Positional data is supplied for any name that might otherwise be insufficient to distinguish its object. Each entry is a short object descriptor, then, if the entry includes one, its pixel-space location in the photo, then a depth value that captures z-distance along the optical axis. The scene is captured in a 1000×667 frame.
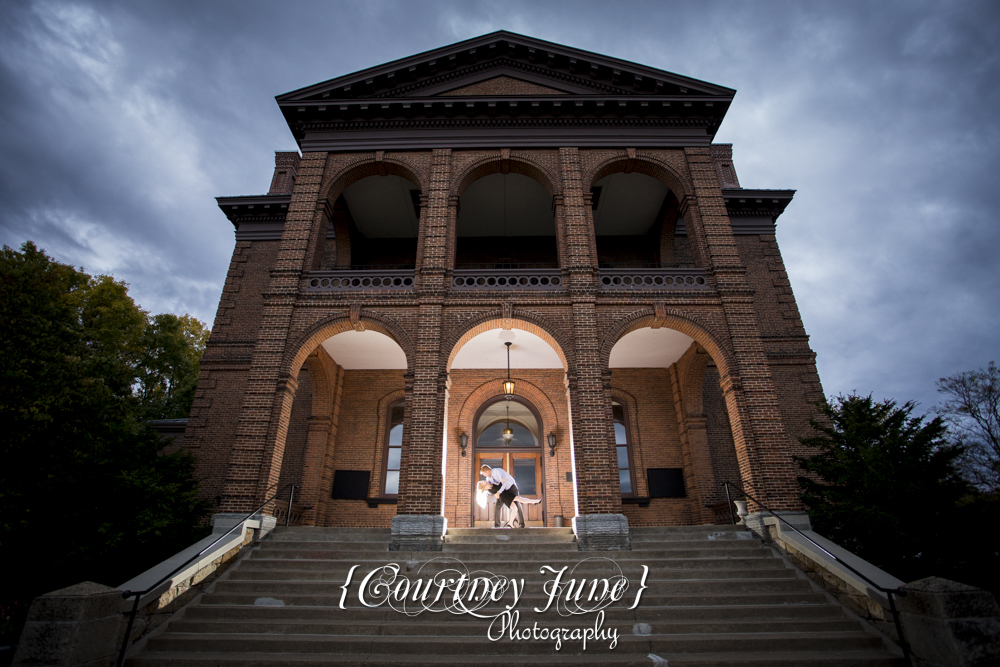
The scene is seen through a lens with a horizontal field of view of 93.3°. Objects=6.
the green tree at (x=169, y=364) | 25.97
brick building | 11.05
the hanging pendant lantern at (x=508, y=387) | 12.74
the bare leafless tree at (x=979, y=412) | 22.31
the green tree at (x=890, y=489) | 7.23
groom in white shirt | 11.78
